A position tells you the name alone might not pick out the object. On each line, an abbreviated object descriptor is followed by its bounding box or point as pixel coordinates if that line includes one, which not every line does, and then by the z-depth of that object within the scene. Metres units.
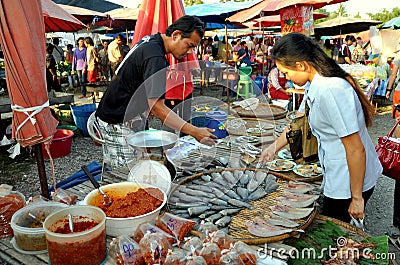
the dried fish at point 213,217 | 2.06
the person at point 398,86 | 5.54
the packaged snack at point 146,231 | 1.73
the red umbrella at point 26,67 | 1.85
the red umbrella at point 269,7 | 5.95
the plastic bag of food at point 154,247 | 1.57
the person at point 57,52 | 13.26
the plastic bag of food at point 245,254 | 1.51
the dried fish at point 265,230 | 1.86
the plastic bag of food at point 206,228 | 1.79
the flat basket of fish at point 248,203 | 1.95
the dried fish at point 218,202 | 2.24
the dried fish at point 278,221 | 1.97
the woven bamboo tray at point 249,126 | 4.10
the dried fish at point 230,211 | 2.14
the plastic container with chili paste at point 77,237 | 1.51
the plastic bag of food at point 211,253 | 1.51
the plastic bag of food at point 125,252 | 1.58
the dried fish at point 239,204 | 2.24
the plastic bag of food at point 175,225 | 1.80
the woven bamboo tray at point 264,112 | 4.70
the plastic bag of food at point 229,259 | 1.48
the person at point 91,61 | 11.23
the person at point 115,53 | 11.13
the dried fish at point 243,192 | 2.36
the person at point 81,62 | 11.91
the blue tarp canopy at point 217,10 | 9.54
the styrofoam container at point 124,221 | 1.80
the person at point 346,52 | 12.38
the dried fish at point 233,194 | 2.35
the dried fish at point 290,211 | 2.08
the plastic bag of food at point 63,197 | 2.16
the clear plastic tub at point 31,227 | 1.73
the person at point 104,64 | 12.39
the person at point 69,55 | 15.88
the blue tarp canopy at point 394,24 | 16.13
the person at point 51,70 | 9.12
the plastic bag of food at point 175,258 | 1.50
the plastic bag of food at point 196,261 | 1.46
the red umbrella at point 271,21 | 12.20
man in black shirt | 2.45
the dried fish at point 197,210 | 2.11
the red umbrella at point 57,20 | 6.52
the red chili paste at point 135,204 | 1.87
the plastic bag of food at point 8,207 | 1.93
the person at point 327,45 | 10.87
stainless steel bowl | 2.36
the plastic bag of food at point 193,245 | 1.56
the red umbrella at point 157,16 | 4.29
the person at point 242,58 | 13.00
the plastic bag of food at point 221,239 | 1.63
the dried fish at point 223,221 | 2.03
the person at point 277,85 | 7.95
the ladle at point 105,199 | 2.00
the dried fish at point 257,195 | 2.36
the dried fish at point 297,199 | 2.20
